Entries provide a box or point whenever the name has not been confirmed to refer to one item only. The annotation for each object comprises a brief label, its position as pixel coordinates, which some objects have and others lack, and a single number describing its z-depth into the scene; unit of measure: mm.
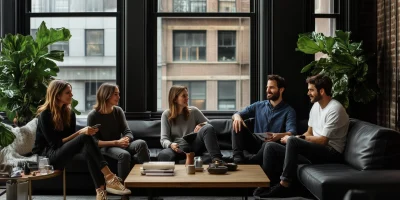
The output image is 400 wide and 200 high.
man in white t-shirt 5578
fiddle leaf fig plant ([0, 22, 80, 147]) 6297
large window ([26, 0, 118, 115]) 7293
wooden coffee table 4609
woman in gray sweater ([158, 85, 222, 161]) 5977
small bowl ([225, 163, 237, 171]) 5160
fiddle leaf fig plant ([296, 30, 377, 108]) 6449
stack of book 4906
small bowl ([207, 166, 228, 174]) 4952
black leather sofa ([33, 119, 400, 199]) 4688
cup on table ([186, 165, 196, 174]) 4941
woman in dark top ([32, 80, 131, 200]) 5367
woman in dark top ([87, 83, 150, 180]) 5781
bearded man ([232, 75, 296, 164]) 6125
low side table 4613
